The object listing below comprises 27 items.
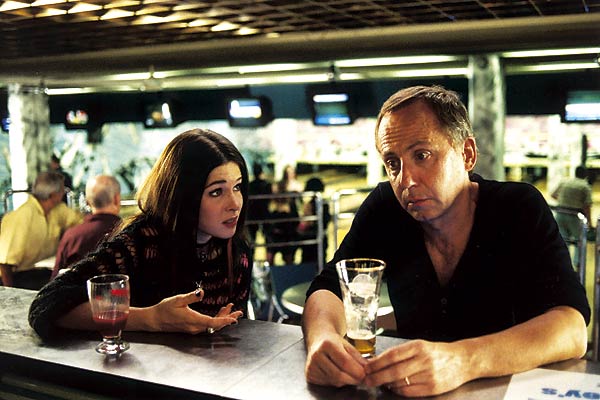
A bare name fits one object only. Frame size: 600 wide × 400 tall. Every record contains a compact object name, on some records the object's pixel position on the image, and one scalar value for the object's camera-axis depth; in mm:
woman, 2053
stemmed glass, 1551
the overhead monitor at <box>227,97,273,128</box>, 9078
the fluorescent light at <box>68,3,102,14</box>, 5133
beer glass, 1372
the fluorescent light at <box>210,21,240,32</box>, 5907
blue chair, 5863
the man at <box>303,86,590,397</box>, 1652
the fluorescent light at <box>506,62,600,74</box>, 6613
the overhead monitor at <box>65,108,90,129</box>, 11000
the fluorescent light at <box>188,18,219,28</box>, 5760
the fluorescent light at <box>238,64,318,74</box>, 6829
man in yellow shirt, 5109
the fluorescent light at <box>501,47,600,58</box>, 5500
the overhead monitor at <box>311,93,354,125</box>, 7875
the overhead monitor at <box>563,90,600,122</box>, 7020
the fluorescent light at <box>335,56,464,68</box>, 5992
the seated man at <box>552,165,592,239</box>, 6816
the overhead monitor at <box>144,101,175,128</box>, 9383
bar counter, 1280
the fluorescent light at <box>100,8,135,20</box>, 5385
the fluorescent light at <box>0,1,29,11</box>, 5067
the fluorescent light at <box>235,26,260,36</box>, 6148
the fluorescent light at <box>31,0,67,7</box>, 4977
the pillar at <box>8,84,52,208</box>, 9539
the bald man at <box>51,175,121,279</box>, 4195
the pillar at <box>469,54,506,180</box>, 6332
